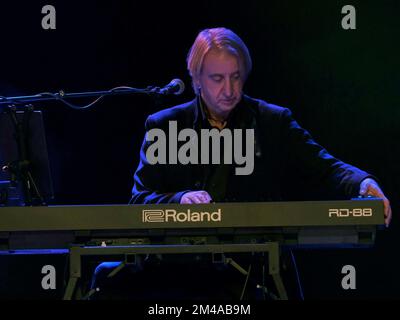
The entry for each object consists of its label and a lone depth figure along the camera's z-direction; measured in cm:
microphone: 831
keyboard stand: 762
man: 976
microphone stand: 820
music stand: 823
